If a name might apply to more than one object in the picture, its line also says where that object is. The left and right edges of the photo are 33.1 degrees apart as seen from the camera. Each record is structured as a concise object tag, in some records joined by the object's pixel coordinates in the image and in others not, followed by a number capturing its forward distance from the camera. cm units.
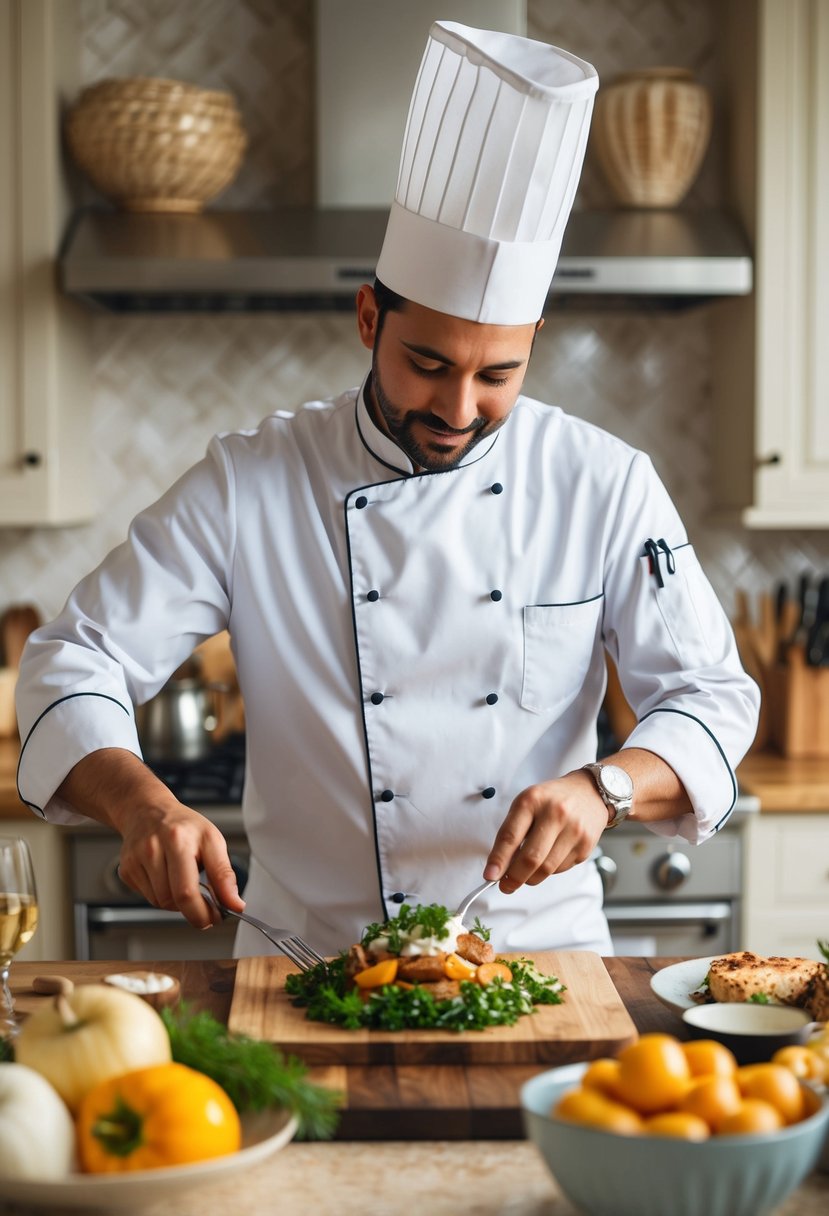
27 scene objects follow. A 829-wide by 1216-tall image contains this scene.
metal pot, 267
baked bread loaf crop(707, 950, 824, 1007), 123
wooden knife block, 283
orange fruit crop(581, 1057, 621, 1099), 91
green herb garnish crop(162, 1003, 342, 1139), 101
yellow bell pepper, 91
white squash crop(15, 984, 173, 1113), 96
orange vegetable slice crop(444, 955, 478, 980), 127
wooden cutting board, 118
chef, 156
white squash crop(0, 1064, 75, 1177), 90
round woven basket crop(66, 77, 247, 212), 265
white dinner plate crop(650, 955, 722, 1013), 126
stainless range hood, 259
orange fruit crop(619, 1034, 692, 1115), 89
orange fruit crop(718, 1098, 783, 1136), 86
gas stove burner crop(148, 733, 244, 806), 247
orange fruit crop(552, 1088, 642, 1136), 87
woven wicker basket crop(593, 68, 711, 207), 278
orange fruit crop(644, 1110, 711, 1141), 86
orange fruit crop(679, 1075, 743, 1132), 88
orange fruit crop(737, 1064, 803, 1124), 91
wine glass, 121
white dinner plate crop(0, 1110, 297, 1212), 89
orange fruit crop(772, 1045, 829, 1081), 100
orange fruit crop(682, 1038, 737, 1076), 92
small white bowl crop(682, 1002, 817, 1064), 112
